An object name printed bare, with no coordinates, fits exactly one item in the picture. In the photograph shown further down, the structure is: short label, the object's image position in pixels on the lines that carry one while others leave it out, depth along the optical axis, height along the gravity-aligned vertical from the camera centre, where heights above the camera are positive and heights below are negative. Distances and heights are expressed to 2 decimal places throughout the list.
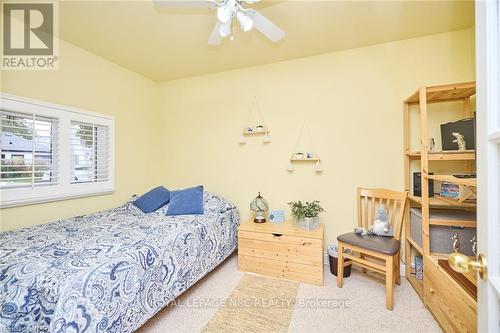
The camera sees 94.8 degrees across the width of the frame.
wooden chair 1.87 -0.65
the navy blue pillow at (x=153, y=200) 2.61 -0.37
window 2.01 +0.17
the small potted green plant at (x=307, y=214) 2.38 -0.49
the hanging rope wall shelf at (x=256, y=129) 2.89 +0.50
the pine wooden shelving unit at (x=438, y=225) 1.42 -0.47
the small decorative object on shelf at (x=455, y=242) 1.71 -0.56
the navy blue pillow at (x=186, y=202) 2.46 -0.37
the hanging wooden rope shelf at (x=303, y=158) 2.67 +0.12
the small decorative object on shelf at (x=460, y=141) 1.82 +0.21
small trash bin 2.34 -0.98
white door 0.62 +0.04
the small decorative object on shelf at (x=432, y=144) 2.16 +0.22
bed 1.19 -0.62
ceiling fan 1.45 +1.07
